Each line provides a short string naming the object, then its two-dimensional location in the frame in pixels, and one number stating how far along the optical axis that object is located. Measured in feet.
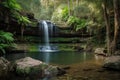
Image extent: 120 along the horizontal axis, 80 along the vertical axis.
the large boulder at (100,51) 29.05
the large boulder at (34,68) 15.15
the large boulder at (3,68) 14.72
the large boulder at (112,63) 17.65
